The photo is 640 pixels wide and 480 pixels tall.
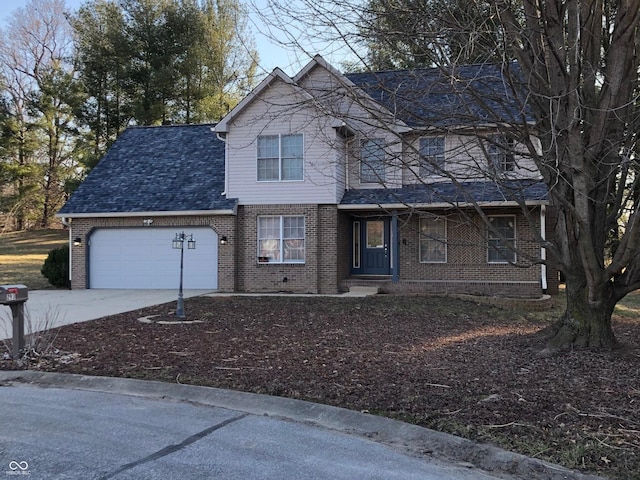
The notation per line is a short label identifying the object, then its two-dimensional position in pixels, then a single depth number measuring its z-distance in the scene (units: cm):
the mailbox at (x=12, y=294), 753
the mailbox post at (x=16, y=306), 756
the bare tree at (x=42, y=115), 3831
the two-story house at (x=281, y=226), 1706
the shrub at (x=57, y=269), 2014
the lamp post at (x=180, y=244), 1240
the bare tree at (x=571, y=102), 685
